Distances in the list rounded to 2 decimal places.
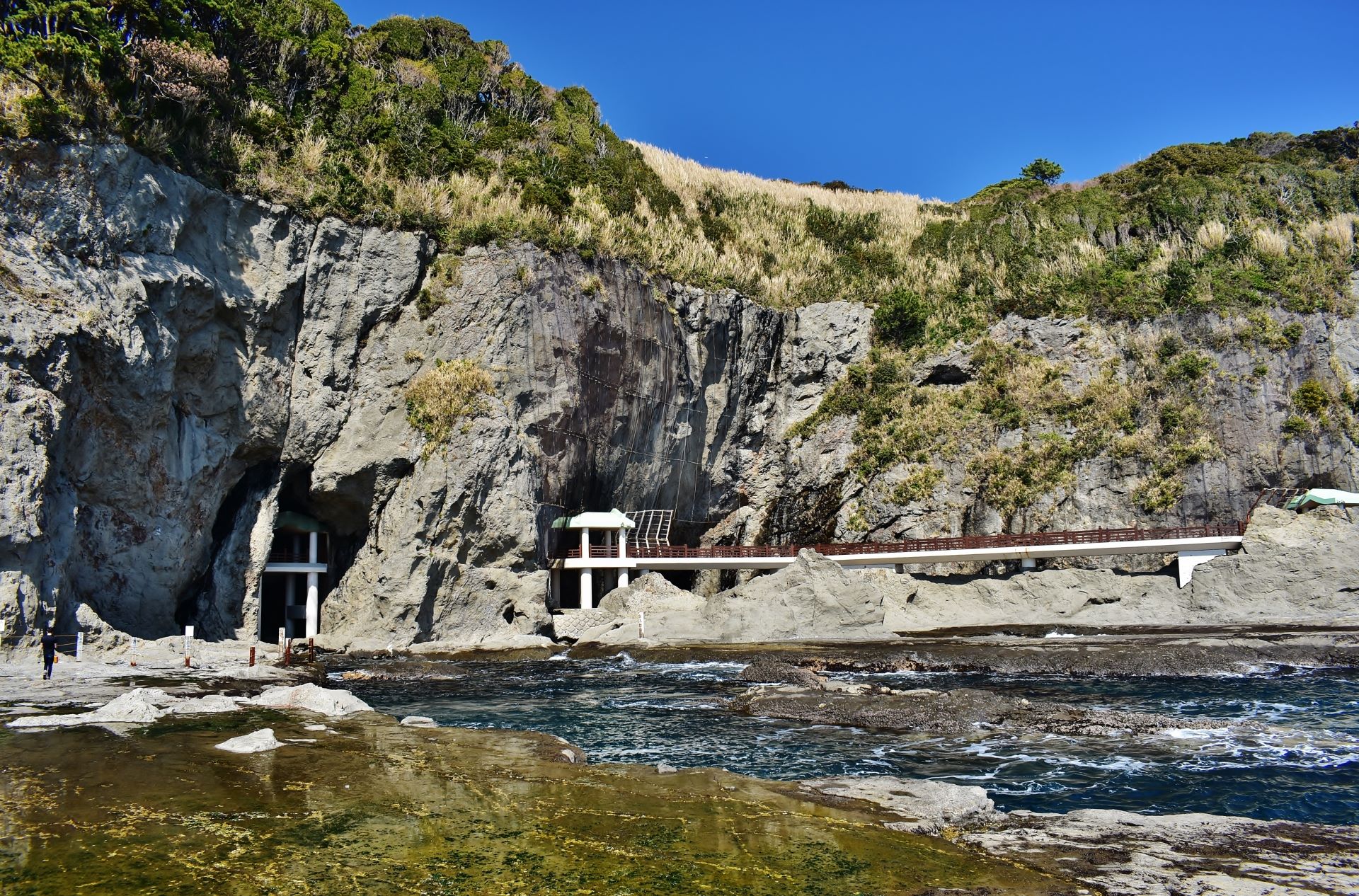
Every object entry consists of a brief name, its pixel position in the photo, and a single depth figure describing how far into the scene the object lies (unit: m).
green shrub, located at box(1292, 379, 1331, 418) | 43.25
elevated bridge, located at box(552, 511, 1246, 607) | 37.38
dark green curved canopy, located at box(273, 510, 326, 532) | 37.31
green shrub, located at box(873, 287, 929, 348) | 52.97
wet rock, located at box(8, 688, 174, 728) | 14.36
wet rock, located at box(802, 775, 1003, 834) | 9.73
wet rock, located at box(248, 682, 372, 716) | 16.73
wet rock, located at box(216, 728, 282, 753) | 12.30
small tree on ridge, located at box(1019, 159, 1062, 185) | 73.31
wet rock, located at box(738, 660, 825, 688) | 22.05
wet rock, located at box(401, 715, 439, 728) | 15.64
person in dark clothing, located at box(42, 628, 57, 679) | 20.42
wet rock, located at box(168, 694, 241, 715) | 16.09
